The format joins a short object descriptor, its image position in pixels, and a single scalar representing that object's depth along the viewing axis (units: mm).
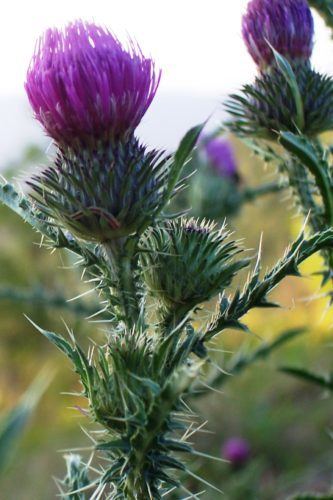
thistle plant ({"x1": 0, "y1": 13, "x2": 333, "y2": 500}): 328
